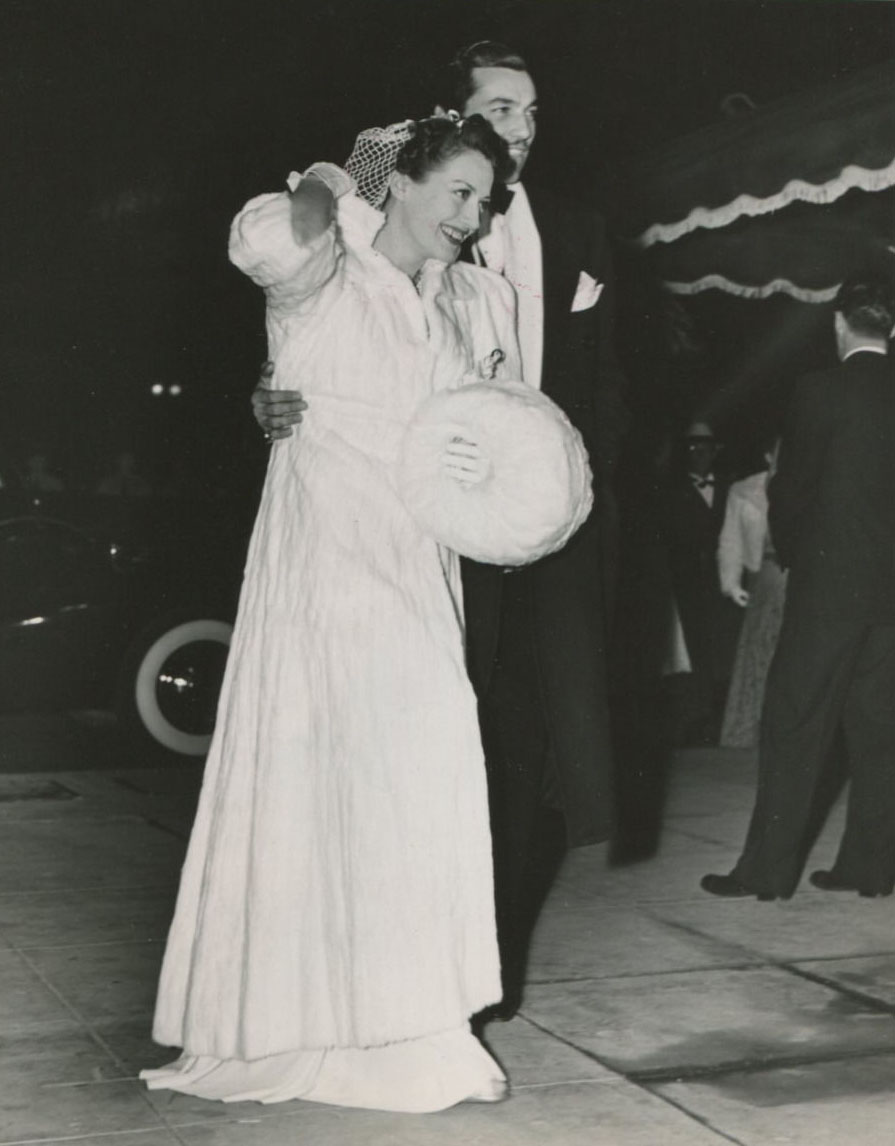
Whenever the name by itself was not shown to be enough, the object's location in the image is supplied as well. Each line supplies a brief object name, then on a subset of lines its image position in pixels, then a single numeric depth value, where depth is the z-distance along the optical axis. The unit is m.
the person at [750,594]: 9.25
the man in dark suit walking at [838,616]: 5.48
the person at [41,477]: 9.77
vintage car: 9.06
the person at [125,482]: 9.71
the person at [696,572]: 9.70
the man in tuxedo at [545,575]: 3.99
